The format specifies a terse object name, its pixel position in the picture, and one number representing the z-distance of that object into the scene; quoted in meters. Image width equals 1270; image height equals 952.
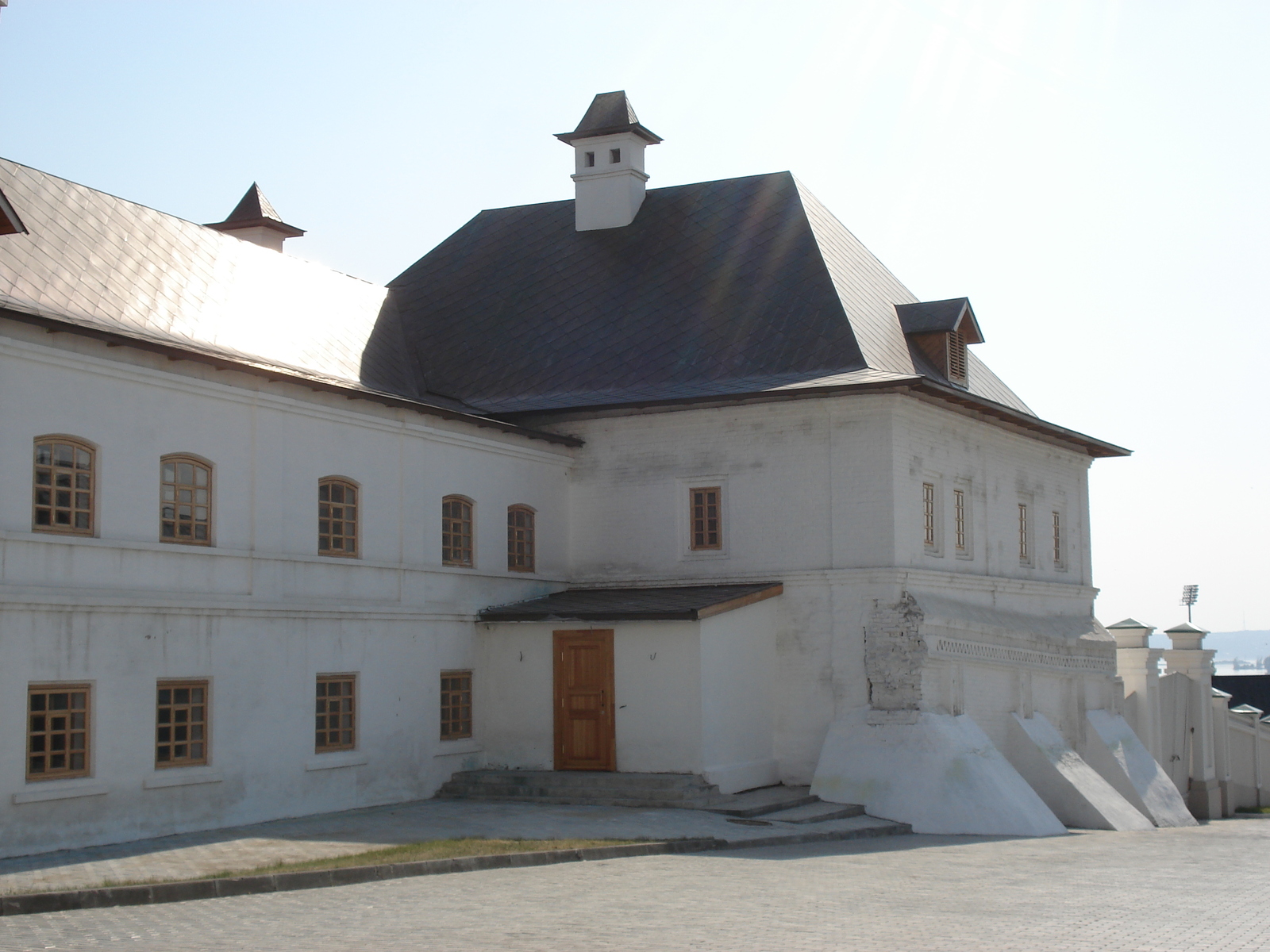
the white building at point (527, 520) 17.45
